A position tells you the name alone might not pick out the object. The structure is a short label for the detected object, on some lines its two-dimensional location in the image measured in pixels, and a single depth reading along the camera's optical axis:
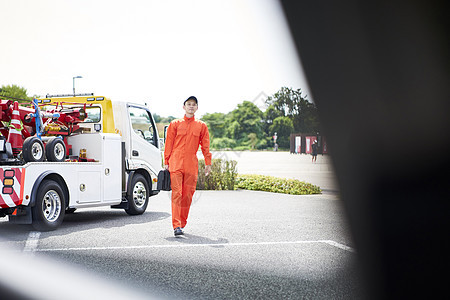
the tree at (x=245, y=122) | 46.91
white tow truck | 7.75
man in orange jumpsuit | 7.54
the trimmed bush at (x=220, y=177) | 17.16
